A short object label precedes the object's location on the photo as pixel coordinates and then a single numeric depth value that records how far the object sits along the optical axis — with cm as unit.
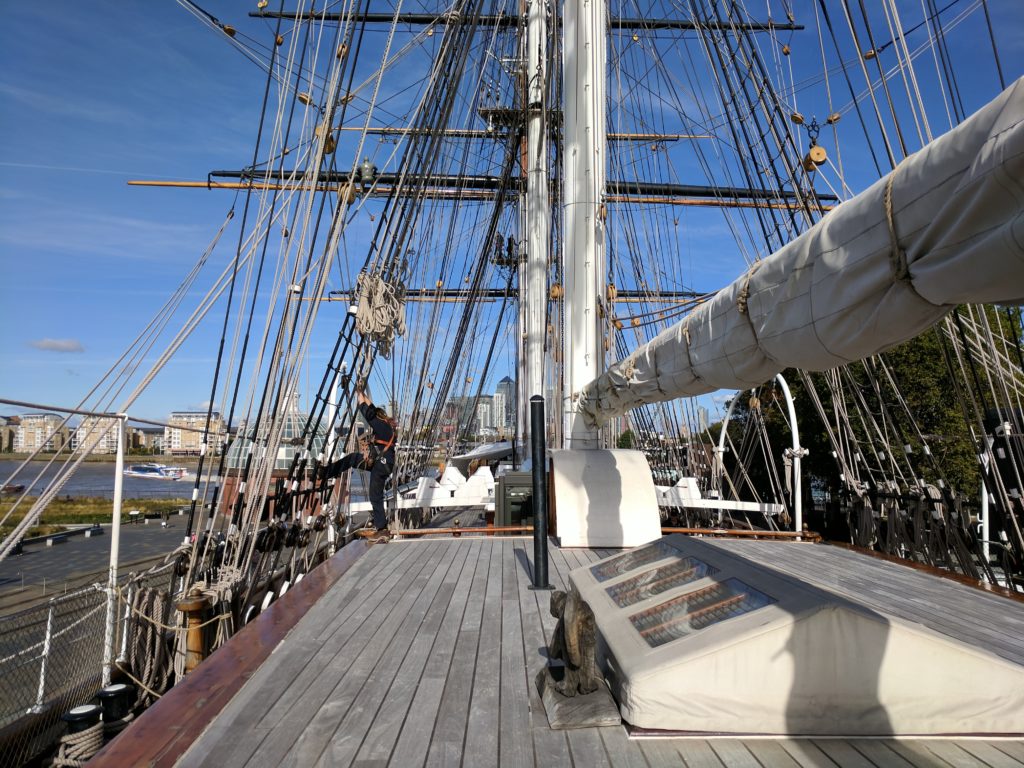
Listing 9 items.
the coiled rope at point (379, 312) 724
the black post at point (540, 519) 434
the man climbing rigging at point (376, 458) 723
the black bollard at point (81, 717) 354
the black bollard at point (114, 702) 376
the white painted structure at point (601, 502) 592
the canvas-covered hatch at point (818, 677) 221
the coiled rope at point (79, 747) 344
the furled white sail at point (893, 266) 137
